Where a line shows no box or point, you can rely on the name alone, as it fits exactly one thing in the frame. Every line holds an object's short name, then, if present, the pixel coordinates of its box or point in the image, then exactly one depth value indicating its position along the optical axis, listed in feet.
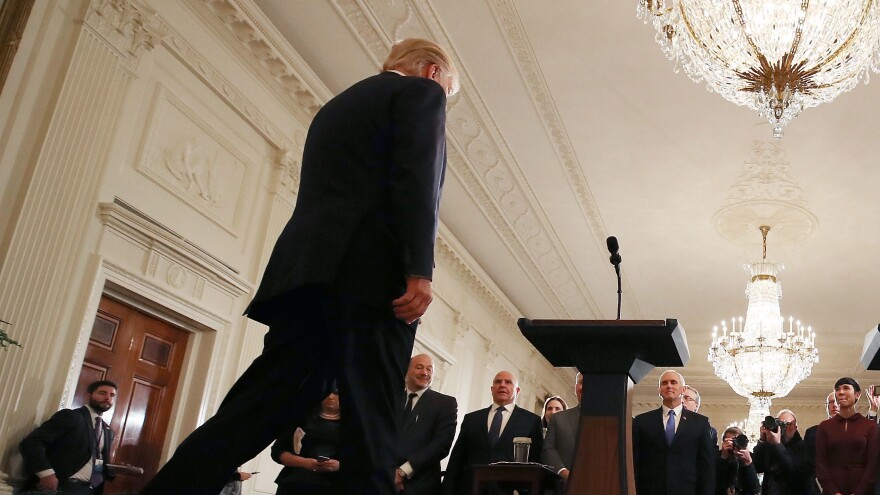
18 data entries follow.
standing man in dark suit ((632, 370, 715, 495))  15.48
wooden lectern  8.65
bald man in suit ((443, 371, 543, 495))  17.99
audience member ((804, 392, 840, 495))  19.97
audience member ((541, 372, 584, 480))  17.55
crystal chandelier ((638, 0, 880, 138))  16.40
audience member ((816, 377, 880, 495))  17.28
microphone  9.87
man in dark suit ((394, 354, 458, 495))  16.59
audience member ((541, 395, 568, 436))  21.85
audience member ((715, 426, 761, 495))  18.85
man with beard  14.63
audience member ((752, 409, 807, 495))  20.15
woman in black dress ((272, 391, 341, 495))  14.06
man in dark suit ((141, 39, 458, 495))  5.82
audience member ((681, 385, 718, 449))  21.98
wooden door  18.07
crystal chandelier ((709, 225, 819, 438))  30.53
